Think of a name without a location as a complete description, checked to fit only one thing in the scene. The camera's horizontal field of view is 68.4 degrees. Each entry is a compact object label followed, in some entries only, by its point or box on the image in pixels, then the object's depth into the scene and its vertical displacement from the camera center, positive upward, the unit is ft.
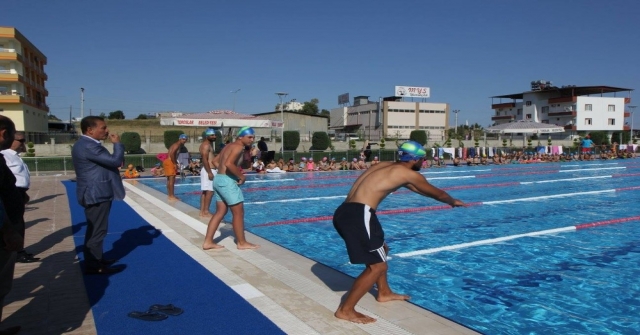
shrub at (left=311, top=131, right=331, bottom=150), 125.39 +1.30
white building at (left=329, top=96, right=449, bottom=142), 262.88 +17.01
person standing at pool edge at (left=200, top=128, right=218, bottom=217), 30.37 -1.66
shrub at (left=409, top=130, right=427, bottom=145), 146.30 +3.10
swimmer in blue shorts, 21.08 -1.63
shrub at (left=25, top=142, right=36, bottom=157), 89.86 -0.98
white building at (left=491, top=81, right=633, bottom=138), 248.32 +21.14
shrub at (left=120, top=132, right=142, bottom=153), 111.45 +1.15
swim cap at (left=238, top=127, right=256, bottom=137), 21.31 +0.63
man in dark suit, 16.99 -1.33
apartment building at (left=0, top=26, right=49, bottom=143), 139.03 +19.79
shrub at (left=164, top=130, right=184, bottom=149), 118.32 +2.22
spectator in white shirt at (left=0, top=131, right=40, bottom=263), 19.53 -0.99
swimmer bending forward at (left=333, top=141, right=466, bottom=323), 12.98 -1.96
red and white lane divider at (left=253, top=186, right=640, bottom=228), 31.94 -5.03
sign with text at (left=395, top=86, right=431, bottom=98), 273.75 +32.18
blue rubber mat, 12.69 -4.84
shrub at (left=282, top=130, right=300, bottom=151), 124.77 +1.56
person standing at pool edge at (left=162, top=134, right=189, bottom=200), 38.91 -1.51
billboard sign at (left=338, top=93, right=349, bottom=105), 296.01 +30.01
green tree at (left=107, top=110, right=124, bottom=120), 316.74 +21.46
